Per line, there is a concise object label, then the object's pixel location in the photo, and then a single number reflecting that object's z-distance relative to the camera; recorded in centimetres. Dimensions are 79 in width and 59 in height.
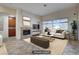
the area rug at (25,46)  180
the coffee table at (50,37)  190
